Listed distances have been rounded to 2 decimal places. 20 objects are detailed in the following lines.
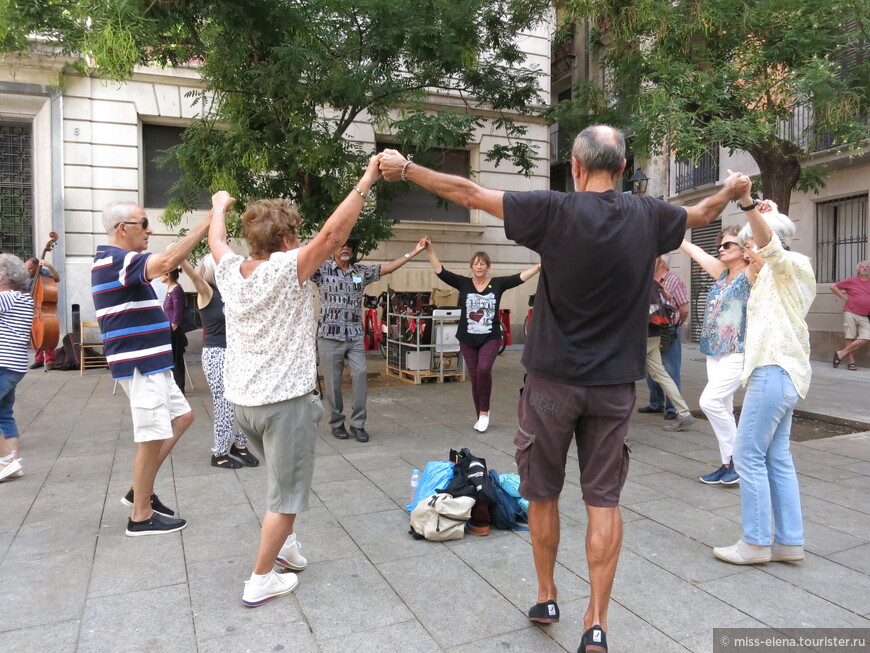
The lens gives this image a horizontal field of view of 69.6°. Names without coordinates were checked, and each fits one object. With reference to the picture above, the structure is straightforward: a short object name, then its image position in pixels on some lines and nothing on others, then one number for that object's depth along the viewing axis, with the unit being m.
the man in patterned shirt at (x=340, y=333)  6.52
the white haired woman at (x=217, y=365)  5.38
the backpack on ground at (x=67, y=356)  11.59
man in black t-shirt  2.51
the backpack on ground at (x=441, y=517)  3.73
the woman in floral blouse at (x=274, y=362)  2.87
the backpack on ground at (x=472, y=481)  3.88
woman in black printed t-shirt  6.62
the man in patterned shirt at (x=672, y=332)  7.31
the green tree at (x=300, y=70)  6.97
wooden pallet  10.44
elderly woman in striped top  5.09
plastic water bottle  4.32
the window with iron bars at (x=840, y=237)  13.01
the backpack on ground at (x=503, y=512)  3.92
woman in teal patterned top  4.66
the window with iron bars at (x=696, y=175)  16.45
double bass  7.62
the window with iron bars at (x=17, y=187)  13.26
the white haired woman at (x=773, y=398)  3.42
